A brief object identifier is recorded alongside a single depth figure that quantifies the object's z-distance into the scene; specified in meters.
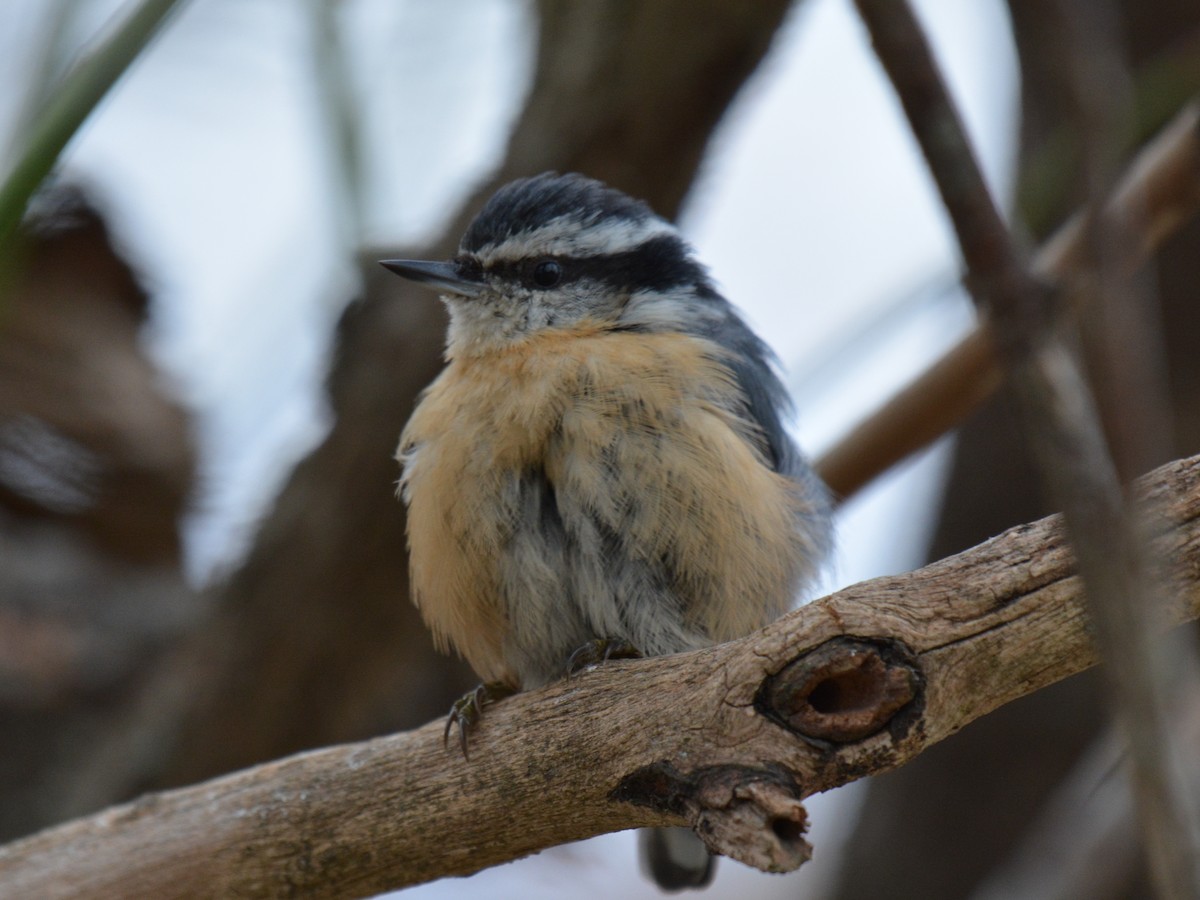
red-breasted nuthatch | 5.39
